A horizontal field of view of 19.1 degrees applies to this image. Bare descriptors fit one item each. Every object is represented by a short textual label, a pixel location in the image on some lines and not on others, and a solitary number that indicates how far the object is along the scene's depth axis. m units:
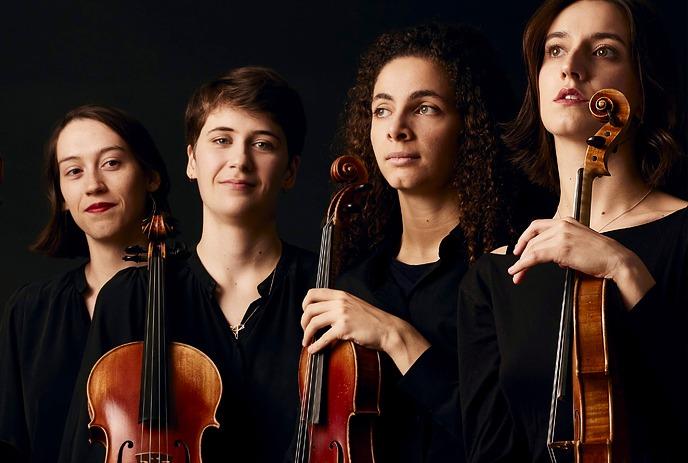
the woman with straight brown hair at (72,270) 4.43
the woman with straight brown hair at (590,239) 2.96
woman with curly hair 3.56
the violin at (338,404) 3.47
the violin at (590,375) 2.80
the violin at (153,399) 3.77
